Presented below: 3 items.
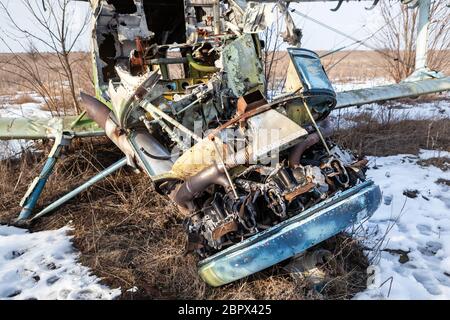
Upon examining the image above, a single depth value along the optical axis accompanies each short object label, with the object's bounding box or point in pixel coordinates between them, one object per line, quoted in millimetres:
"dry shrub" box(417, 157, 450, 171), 5379
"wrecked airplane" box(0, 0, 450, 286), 2303
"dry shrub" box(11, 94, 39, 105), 12230
